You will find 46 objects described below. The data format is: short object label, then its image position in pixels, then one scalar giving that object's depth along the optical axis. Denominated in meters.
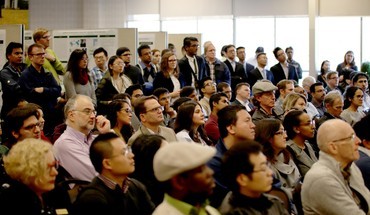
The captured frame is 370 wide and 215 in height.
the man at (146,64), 13.03
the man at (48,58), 10.80
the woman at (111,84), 10.25
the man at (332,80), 15.00
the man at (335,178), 5.25
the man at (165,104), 9.70
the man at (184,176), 3.71
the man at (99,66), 11.59
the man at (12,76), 9.48
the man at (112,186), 4.60
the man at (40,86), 9.40
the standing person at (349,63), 18.79
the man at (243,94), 10.73
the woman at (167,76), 11.42
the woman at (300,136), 7.24
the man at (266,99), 9.64
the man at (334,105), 10.17
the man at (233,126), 6.37
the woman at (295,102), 9.83
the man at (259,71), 14.31
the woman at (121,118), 7.65
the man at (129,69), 11.50
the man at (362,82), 12.98
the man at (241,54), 15.98
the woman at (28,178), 4.47
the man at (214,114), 8.88
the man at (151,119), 7.46
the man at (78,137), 6.18
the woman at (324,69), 18.20
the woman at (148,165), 5.31
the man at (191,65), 12.24
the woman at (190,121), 7.79
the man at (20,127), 6.16
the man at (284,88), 11.53
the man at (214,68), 12.82
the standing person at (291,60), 17.70
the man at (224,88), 11.32
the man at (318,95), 11.93
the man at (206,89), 10.78
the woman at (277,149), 6.59
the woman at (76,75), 9.66
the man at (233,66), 14.51
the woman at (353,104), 10.53
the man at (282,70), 15.49
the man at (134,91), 9.57
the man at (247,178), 4.37
